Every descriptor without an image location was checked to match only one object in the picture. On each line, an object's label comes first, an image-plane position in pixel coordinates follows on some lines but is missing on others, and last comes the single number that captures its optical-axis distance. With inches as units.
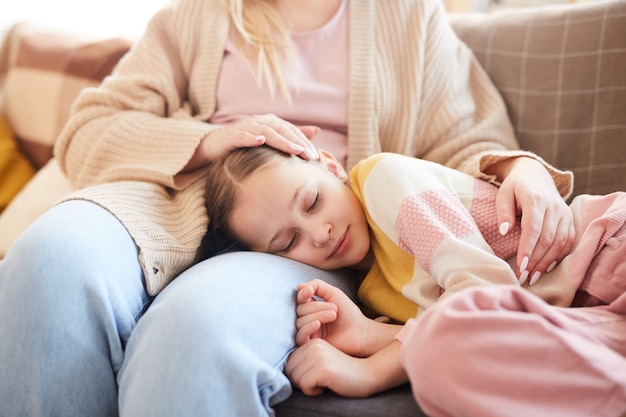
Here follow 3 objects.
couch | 50.1
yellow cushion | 66.9
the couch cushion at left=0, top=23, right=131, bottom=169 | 67.6
